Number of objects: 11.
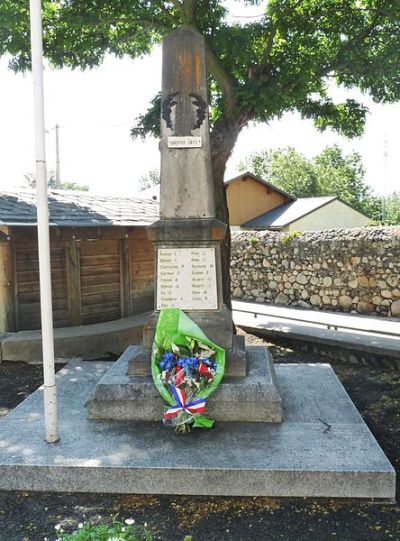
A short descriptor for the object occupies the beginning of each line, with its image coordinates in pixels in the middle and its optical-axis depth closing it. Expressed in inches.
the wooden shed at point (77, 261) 337.7
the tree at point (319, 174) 2178.9
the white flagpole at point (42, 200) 150.9
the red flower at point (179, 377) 173.0
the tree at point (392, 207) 2032.1
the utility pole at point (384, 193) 1975.9
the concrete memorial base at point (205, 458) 147.3
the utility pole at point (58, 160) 1187.9
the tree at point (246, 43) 313.4
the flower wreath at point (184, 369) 172.2
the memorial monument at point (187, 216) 203.6
